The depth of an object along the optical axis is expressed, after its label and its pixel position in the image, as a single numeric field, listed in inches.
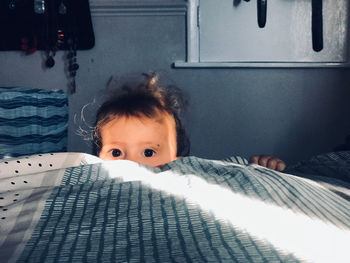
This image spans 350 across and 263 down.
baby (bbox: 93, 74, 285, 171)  40.2
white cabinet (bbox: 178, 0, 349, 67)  58.2
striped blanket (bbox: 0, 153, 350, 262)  14.3
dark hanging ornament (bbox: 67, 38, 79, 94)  56.0
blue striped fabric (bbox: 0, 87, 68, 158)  43.4
